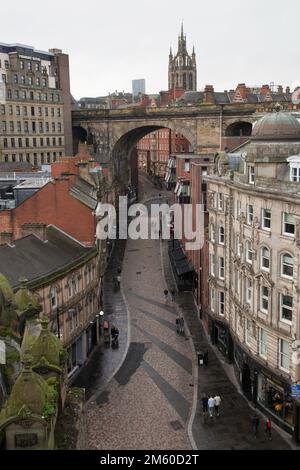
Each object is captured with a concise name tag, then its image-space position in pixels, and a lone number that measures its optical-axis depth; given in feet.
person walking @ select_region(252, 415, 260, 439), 96.53
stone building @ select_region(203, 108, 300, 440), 95.04
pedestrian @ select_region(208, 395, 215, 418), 101.50
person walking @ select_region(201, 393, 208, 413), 103.40
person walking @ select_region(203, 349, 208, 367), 126.21
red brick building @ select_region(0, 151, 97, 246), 140.97
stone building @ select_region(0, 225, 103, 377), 111.04
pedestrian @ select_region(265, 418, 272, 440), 95.66
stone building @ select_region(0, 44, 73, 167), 289.33
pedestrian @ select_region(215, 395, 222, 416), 103.71
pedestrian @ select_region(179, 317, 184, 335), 146.10
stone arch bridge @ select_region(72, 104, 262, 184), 269.23
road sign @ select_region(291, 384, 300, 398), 87.83
